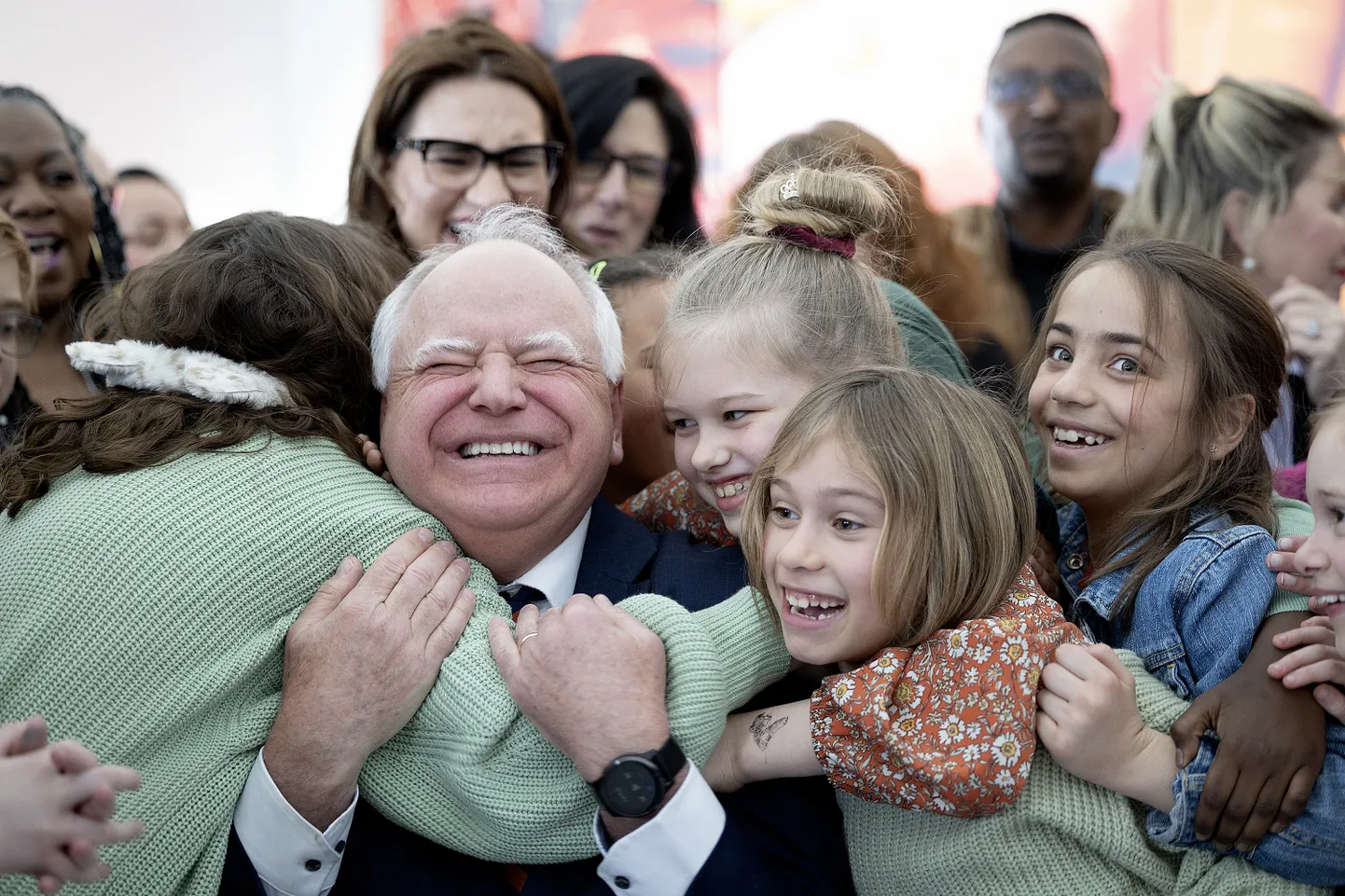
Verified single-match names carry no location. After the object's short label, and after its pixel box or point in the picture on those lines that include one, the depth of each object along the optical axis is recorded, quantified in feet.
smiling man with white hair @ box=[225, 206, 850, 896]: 5.80
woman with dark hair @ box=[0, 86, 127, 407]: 10.21
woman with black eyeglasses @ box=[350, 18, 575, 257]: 10.53
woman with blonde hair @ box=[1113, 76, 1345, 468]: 10.95
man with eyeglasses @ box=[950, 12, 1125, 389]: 12.65
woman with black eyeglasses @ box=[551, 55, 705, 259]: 12.05
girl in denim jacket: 6.43
